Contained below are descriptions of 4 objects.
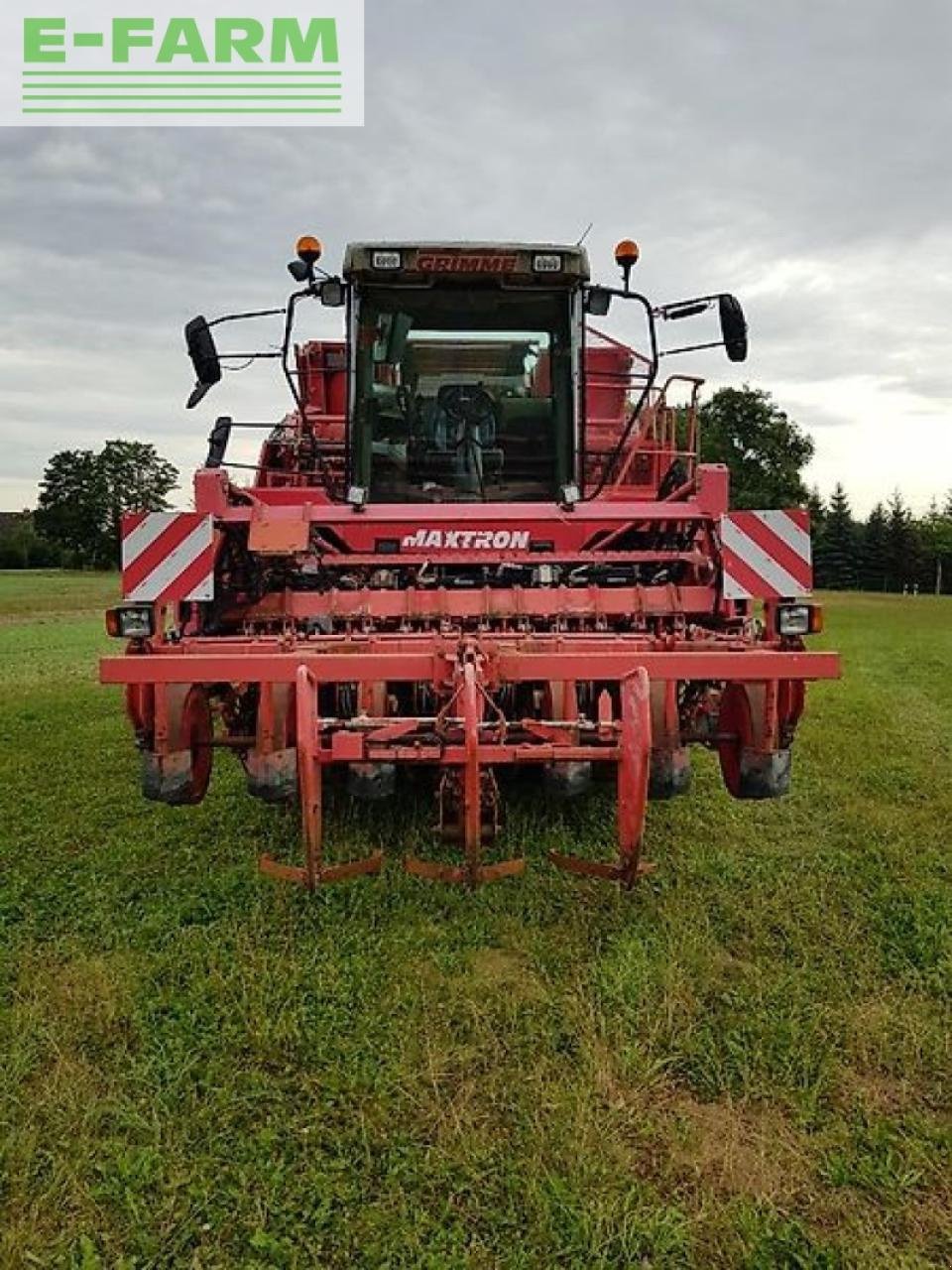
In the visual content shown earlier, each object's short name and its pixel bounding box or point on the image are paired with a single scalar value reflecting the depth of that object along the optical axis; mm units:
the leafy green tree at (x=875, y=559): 73188
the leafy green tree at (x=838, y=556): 73500
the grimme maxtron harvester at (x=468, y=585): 3600
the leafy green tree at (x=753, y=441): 55375
